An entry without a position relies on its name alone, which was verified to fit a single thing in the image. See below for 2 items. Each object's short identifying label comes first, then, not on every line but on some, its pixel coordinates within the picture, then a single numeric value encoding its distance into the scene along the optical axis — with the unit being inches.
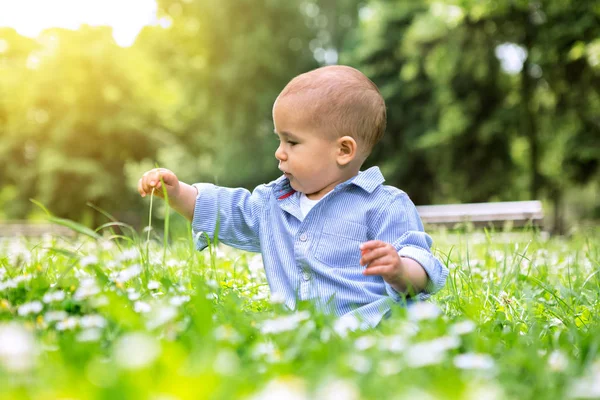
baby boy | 107.8
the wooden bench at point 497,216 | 332.7
